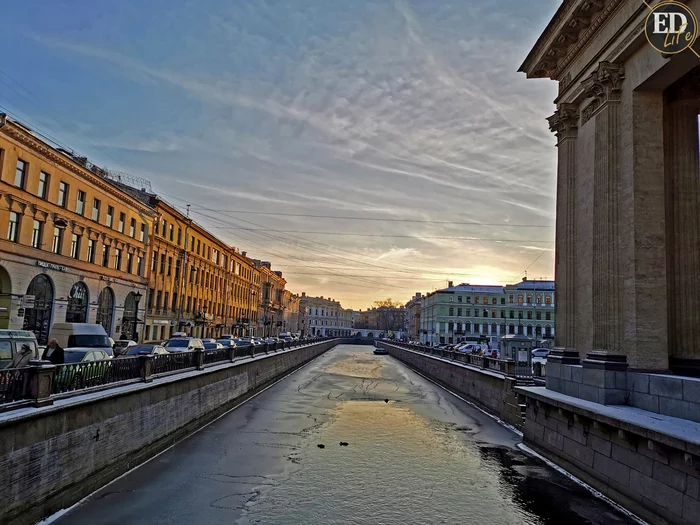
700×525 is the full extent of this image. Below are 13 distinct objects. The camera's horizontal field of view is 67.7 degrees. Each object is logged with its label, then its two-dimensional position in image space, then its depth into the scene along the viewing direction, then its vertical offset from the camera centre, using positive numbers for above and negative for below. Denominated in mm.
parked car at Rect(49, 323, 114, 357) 21281 -1115
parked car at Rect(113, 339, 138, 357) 24797 -1890
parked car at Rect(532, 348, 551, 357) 42281 -1768
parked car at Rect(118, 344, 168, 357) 21359 -1540
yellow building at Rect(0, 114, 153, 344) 27953 +4373
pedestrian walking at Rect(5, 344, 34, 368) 11734 -1129
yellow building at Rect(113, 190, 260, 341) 47438 +3841
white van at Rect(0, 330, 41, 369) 12781 -927
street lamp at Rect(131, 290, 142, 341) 40831 -886
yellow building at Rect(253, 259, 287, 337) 95625 +3368
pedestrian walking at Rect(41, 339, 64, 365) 12867 -1119
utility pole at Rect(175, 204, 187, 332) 51975 +4350
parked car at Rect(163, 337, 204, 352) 27923 -1633
